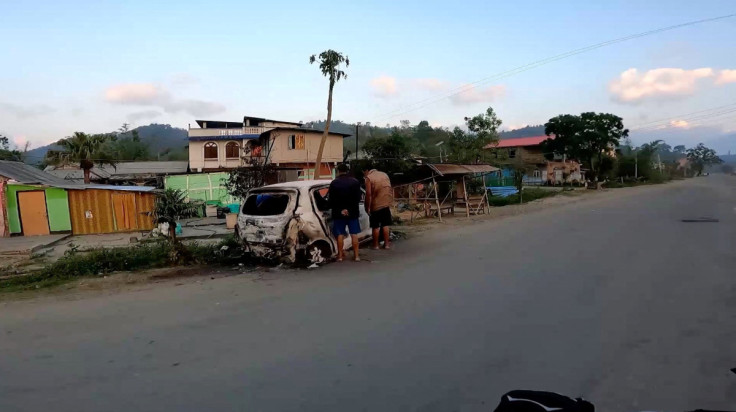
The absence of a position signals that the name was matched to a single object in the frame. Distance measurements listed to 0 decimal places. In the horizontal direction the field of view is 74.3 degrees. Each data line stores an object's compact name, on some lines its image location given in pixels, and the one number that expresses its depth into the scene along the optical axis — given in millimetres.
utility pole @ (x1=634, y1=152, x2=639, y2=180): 69588
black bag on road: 2129
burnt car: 8359
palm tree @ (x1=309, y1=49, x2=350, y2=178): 29469
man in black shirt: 8742
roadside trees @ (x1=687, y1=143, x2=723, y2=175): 123188
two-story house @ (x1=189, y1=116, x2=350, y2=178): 42406
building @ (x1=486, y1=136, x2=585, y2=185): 61656
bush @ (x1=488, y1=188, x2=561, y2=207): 28109
